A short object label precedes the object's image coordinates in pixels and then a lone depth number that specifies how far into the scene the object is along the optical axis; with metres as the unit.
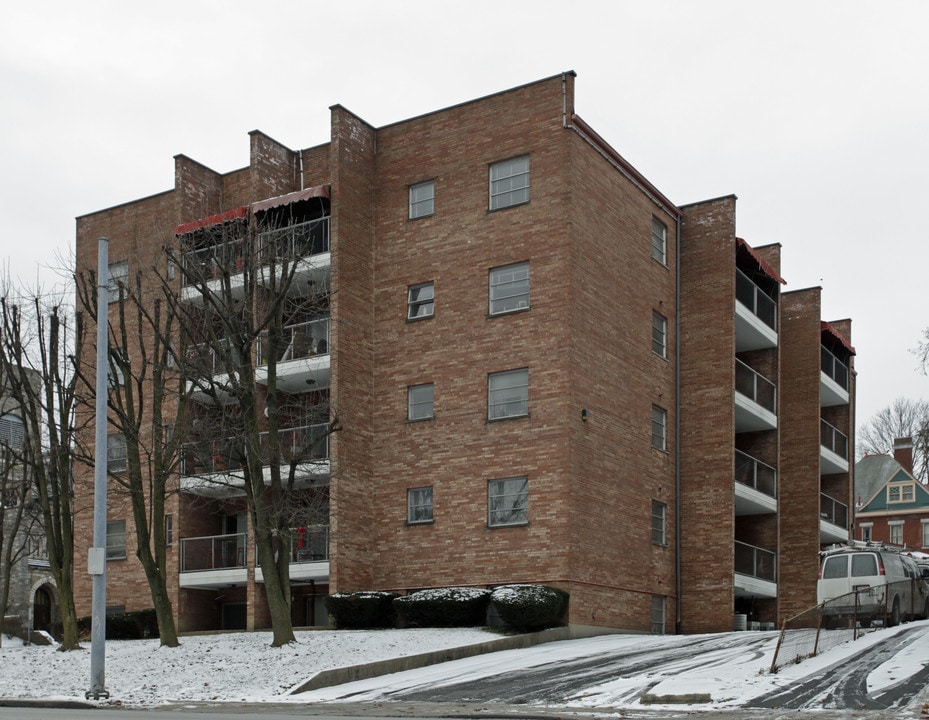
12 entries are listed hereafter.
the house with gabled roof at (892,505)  70.25
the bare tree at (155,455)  26.58
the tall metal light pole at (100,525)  20.14
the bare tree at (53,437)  27.58
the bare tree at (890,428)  84.25
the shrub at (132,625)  32.47
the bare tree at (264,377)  25.55
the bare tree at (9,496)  31.88
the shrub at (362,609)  29.45
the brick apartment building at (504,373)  30.58
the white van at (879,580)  28.41
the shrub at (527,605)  27.06
